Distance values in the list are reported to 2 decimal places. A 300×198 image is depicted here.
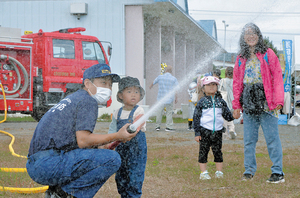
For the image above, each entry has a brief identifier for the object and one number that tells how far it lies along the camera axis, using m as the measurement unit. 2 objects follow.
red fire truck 10.84
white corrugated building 16.05
